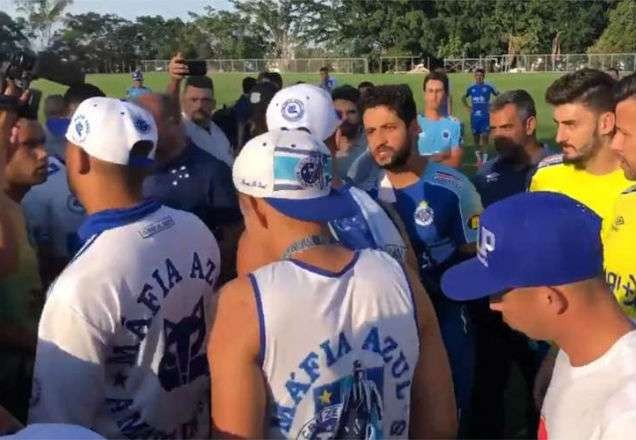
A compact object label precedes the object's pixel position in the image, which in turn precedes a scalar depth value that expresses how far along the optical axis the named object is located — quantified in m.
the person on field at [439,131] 8.41
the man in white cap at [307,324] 2.10
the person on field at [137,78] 19.48
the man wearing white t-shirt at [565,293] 1.89
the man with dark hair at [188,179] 4.47
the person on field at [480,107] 19.45
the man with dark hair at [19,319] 3.08
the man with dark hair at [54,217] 3.95
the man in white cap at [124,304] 2.42
